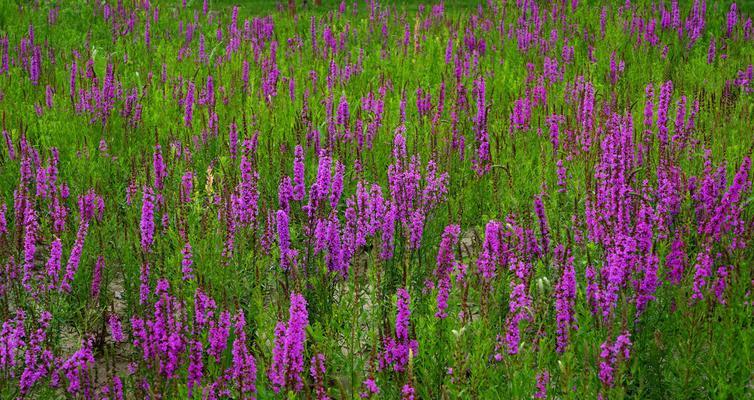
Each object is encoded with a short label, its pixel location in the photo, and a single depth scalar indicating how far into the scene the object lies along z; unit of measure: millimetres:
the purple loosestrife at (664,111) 5125
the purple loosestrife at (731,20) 9766
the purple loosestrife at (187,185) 4531
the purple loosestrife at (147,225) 3750
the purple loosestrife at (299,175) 3959
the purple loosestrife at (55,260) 3479
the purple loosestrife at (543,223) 3591
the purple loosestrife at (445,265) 3086
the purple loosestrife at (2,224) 3896
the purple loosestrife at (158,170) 4687
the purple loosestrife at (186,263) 3311
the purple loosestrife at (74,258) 3510
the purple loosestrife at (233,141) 5348
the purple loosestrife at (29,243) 3570
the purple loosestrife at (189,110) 6360
